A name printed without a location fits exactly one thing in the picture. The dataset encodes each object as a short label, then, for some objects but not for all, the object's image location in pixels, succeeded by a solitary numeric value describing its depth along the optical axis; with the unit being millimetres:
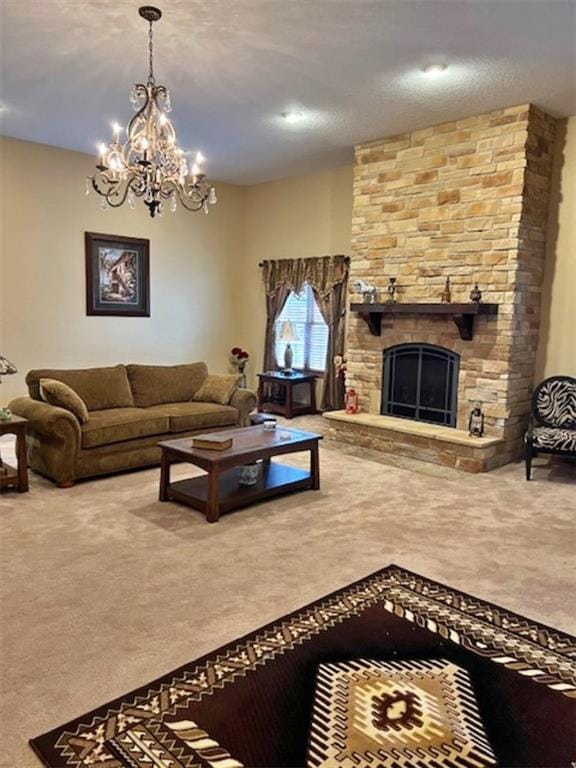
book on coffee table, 3889
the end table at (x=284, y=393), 7195
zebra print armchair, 4734
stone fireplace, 4973
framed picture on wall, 6605
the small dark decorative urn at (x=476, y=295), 5082
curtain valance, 6973
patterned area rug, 1805
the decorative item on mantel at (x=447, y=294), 5374
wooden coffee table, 3732
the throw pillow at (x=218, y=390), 5680
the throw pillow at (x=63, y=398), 4477
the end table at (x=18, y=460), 4066
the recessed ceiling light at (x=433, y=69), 3994
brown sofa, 4379
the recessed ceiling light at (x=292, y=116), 5020
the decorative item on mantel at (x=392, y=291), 5844
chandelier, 3635
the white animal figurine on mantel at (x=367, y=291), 5984
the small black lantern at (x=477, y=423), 5164
